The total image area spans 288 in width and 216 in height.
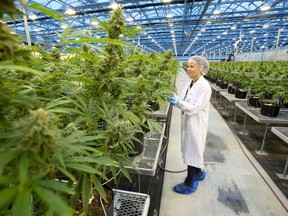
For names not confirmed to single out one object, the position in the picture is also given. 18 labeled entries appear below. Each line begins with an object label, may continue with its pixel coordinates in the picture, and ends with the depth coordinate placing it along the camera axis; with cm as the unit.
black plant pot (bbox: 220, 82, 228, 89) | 528
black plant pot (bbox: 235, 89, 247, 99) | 379
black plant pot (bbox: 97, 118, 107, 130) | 79
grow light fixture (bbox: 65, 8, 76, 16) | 643
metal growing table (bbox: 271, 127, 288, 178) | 190
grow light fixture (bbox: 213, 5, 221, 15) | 753
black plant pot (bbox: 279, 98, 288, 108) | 277
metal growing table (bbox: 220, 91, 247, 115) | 363
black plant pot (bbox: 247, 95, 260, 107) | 304
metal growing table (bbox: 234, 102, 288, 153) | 239
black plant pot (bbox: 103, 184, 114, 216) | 77
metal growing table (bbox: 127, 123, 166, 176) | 115
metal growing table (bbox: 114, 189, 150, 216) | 97
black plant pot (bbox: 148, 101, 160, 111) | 194
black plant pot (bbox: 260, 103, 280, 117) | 251
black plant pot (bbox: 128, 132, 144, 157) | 125
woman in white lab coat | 171
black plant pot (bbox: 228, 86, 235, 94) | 431
